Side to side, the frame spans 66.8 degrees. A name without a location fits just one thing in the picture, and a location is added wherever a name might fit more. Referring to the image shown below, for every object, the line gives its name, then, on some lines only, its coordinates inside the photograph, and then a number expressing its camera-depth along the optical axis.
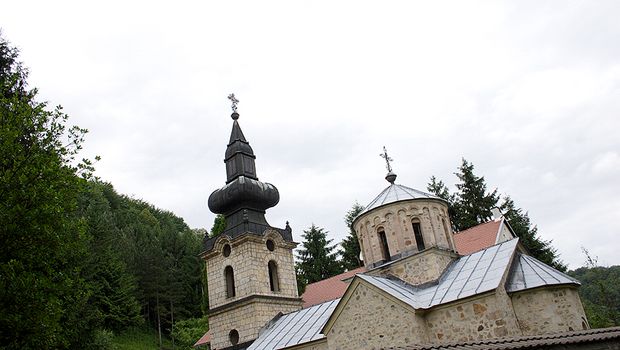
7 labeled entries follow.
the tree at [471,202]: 30.22
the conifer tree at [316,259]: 36.44
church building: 10.68
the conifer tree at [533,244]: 25.53
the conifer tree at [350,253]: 35.78
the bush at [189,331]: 31.12
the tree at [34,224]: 8.78
